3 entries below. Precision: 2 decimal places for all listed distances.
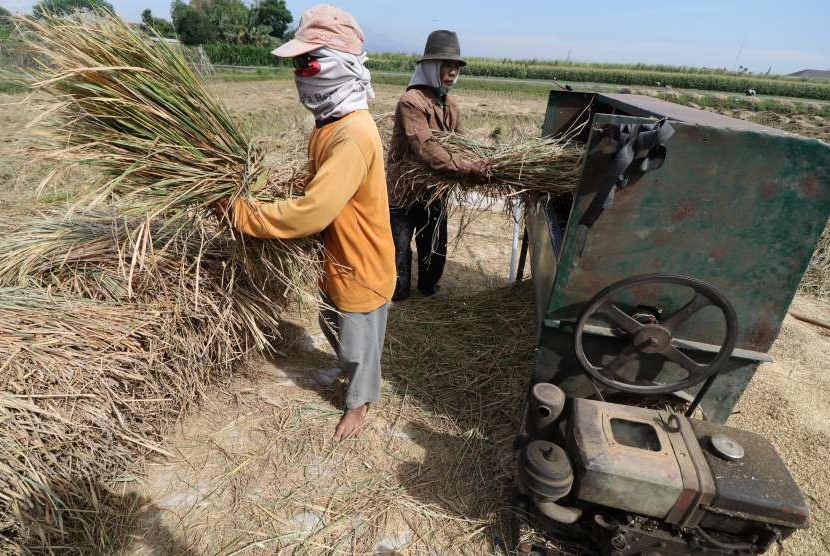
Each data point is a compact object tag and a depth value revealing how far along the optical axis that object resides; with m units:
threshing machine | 1.55
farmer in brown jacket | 2.78
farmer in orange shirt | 1.73
